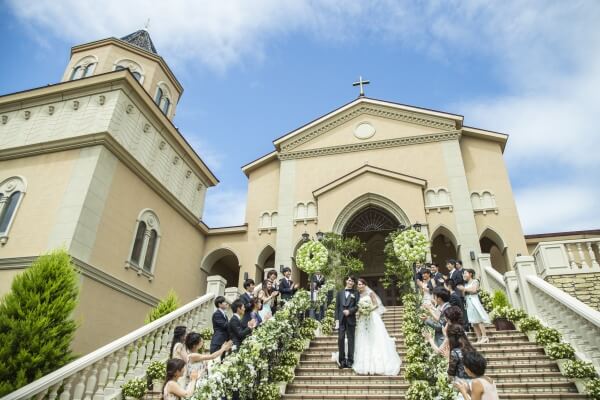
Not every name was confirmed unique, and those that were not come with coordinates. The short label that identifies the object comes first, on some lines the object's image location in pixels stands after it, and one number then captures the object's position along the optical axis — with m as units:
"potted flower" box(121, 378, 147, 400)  6.96
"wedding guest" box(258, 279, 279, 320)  9.16
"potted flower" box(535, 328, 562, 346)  7.25
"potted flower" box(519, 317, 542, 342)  8.09
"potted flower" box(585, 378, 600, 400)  5.51
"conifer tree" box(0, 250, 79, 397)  7.85
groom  7.71
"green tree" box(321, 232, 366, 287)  13.62
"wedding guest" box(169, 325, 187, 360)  5.18
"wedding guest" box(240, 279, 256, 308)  8.22
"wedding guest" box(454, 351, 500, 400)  3.25
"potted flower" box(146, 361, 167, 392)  7.50
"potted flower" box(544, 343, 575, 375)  6.69
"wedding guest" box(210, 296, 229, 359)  6.27
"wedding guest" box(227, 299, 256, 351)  6.46
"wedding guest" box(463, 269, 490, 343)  8.34
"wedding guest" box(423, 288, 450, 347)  6.01
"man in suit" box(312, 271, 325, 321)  11.20
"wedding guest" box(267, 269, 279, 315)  9.52
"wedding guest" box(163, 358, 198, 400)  3.98
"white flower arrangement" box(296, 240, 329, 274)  12.09
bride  7.39
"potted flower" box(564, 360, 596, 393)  6.01
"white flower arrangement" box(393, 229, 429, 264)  11.63
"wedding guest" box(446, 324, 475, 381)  4.14
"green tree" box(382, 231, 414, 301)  12.26
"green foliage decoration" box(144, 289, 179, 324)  11.30
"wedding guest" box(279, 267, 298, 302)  10.65
